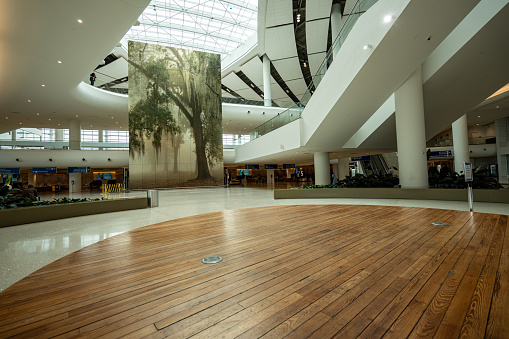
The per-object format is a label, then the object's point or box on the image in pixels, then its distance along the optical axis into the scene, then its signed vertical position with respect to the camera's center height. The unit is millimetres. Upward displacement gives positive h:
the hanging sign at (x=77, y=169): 21688 +1097
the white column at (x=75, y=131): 23245 +5018
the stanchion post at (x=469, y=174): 6029 -222
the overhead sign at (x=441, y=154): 23906 +1336
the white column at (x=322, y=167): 14560 +295
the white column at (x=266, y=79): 25422 +10206
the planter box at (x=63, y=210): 6160 -874
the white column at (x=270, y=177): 28447 -403
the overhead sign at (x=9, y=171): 19875 +1085
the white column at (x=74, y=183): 22078 -166
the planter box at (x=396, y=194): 7812 -973
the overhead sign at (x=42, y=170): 21156 +1122
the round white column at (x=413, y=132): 9094 +1408
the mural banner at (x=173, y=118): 19516 +5105
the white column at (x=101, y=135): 40594 +7705
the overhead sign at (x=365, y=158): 20781 +1056
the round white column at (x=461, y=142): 15391 +1568
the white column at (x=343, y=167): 20772 +337
